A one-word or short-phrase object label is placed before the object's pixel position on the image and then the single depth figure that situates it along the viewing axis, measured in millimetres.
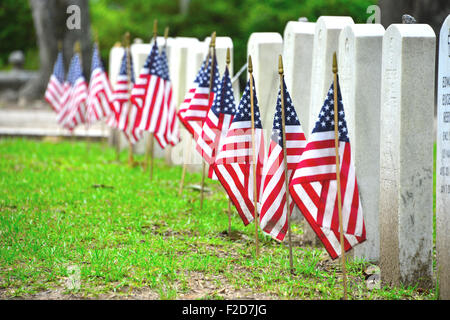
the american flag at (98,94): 12891
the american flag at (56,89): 14477
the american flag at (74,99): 13492
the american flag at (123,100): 11914
